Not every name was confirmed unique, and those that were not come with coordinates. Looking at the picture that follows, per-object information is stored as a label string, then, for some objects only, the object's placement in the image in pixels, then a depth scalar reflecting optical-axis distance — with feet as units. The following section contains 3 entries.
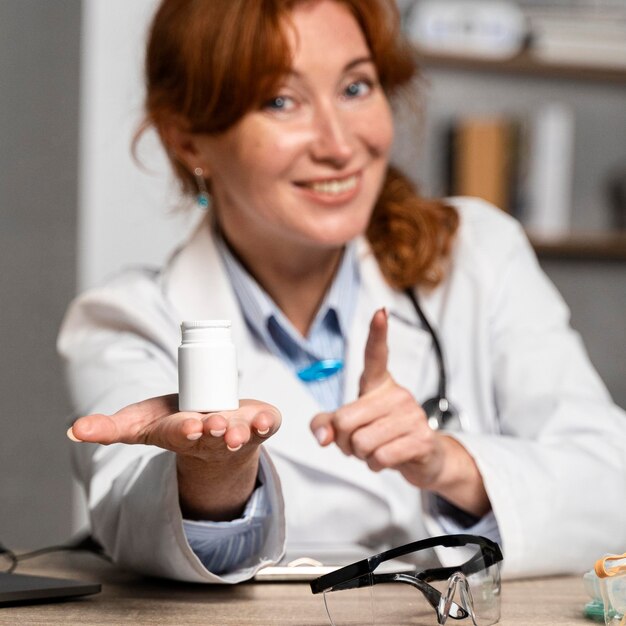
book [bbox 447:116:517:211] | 12.30
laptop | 5.21
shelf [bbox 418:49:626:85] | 12.45
